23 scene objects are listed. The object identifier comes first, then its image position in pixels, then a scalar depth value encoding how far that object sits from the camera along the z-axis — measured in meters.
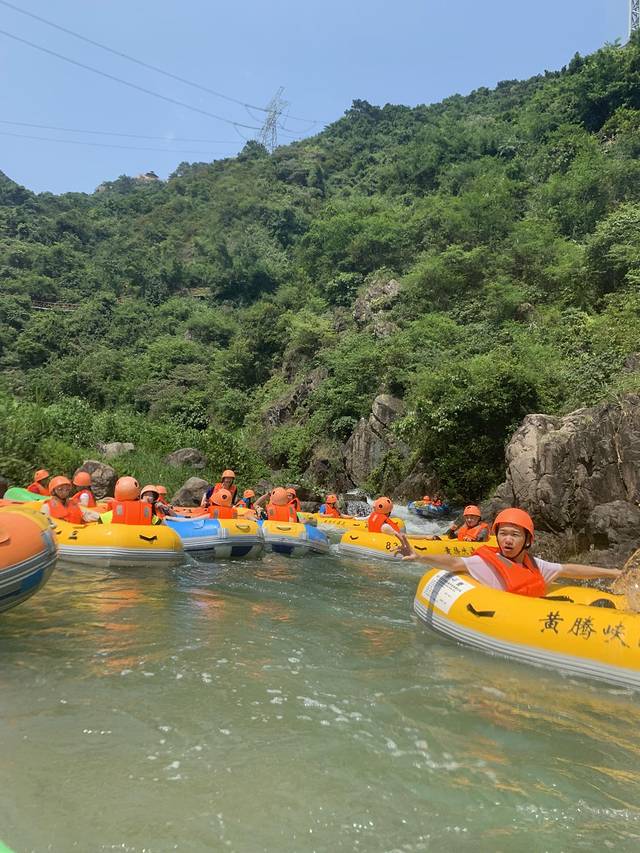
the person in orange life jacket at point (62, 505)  7.51
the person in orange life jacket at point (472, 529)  9.68
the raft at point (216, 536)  8.48
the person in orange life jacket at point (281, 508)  9.96
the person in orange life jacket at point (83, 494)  8.45
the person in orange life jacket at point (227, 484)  10.26
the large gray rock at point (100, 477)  14.72
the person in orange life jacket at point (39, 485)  10.09
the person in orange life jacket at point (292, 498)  10.51
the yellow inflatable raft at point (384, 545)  8.81
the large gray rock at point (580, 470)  9.48
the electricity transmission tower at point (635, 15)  41.30
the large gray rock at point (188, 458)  17.97
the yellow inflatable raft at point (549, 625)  4.03
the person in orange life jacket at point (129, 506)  7.54
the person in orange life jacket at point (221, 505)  9.53
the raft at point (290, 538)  9.22
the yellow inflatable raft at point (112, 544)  7.18
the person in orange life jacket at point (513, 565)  4.76
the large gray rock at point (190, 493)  14.49
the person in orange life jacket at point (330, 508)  13.04
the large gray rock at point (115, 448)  18.37
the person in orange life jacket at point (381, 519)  9.77
